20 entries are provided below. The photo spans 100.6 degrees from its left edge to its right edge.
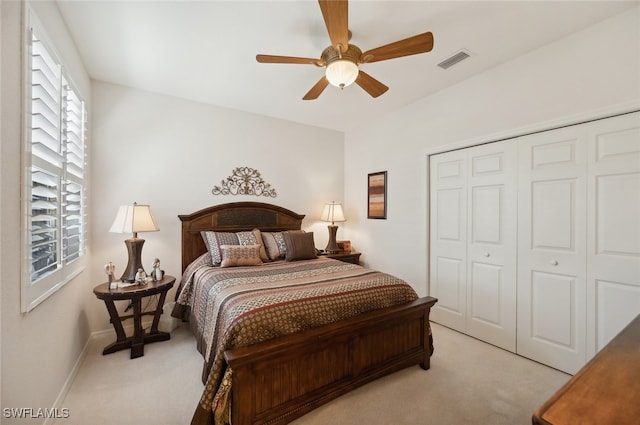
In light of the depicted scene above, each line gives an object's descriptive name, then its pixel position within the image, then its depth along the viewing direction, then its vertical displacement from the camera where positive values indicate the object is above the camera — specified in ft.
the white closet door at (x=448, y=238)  9.78 -0.97
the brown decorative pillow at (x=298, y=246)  10.64 -1.39
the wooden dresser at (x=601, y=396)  2.32 -1.77
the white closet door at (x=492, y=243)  8.45 -0.99
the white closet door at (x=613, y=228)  6.26 -0.33
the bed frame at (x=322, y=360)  4.97 -3.34
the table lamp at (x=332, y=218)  13.30 -0.29
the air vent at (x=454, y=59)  7.86 +4.73
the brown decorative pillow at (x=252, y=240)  10.31 -1.10
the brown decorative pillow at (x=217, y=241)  9.66 -1.12
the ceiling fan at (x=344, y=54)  5.47 +3.68
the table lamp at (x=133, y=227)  8.39 -0.52
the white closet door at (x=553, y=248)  7.09 -0.97
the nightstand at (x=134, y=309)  7.75 -3.04
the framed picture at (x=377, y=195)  12.67 +0.87
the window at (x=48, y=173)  4.51 +0.76
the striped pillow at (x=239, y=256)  9.30 -1.57
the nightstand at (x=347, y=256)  12.71 -2.13
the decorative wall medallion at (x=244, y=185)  11.72 +1.24
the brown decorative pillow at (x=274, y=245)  10.73 -1.39
